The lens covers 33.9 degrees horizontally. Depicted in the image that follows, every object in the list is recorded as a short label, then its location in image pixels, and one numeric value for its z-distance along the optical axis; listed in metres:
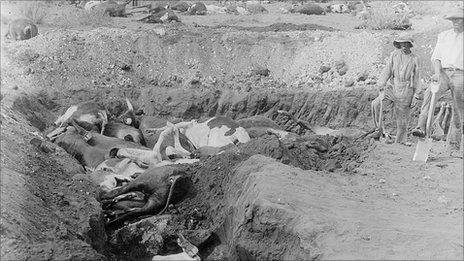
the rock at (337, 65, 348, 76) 17.69
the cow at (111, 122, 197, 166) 13.20
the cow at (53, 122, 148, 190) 12.38
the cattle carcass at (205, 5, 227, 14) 27.78
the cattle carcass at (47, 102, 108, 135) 15.34
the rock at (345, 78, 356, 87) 17.08
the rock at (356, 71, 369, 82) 17.09
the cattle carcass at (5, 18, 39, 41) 19.64
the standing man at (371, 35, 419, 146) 12.40
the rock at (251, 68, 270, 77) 18.42
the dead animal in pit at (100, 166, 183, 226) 11.35
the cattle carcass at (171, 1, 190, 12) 28.19
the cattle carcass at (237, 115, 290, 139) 14.66
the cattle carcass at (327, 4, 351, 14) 28.05
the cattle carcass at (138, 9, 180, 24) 24.15
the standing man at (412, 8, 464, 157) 11.09
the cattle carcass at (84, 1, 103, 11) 27.33
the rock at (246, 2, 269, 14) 28.07
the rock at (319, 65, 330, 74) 17.98
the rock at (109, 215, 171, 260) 10.77
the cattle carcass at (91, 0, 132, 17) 25.41
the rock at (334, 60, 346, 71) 17.89
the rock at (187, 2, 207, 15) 27.28
